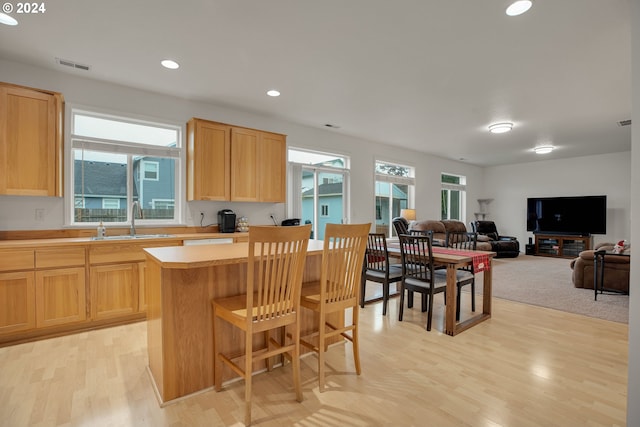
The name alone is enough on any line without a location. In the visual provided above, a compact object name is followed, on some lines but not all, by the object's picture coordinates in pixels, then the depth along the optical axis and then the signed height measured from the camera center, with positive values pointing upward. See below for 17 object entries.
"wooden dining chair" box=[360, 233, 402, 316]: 3.65 -0.71
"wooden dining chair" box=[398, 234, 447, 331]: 3.17 -0.63
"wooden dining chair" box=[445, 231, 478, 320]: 3.35 -0.68
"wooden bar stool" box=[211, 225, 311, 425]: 1.77 -0.58
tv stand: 8.15 -0.92
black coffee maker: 4.37 -0.15
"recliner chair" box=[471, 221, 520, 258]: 8.21 -0.80
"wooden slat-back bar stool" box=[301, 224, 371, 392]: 2.09 -0.50
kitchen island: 1.96 -0.67
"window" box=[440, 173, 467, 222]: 9.01 +0.41
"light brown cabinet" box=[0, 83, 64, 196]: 2.97 +0.68
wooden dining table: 3.09 -0.73
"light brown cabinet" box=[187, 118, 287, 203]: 4.06 +0.65
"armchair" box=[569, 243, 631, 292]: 4.51 -0.92
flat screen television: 7.98 -0.12
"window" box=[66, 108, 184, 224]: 3.64 +0.52
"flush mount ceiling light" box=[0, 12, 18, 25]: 2.46 +1.52
